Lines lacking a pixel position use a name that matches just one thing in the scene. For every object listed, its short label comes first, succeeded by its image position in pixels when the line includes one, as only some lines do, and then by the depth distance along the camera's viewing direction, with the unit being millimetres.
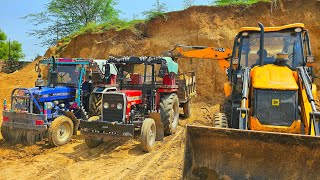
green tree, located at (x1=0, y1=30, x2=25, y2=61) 44406
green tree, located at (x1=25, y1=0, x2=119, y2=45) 23375
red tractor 7223
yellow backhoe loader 4051
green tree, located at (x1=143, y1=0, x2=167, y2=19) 17297
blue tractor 8141
